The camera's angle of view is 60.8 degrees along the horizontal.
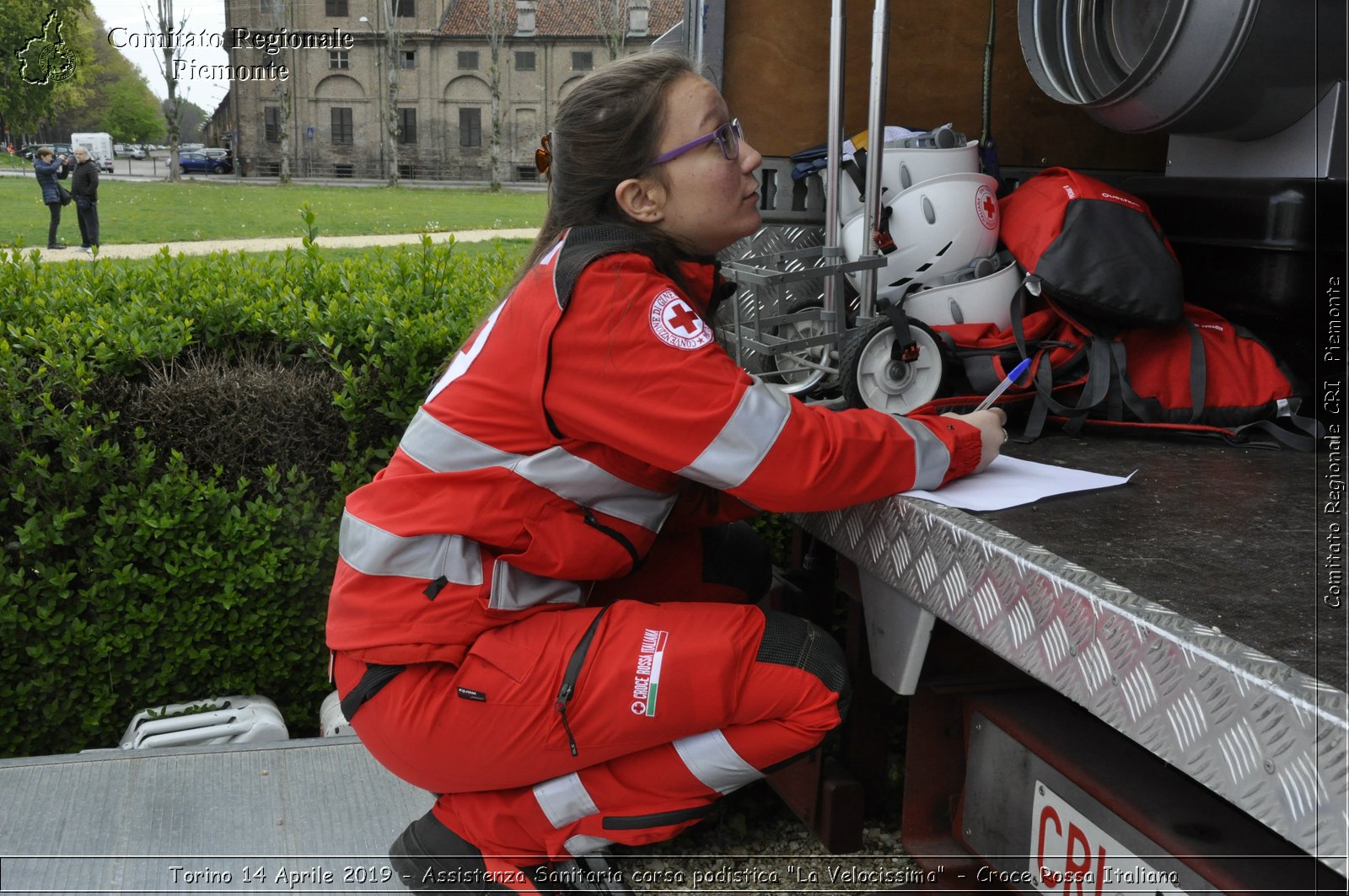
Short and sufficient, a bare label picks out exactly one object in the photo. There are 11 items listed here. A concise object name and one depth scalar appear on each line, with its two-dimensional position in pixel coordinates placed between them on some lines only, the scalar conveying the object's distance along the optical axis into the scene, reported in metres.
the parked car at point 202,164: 54.62
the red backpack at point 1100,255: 2.46
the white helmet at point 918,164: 2.84
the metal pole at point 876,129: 2.46
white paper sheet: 2.02
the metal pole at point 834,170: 2.57
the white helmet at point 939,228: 2.70
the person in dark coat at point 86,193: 19.08
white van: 47.53
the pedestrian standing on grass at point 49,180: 20.58
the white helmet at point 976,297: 2.64
